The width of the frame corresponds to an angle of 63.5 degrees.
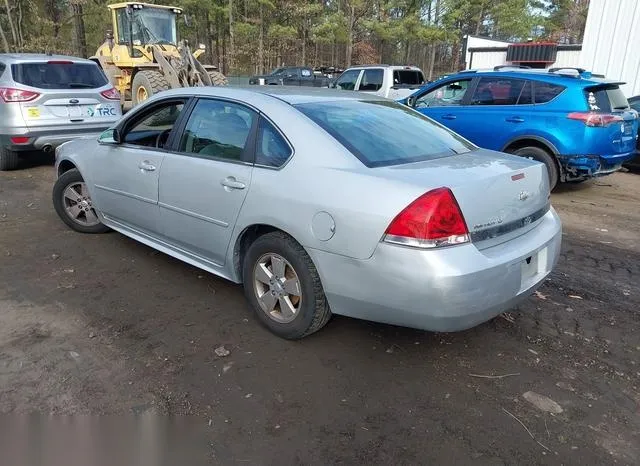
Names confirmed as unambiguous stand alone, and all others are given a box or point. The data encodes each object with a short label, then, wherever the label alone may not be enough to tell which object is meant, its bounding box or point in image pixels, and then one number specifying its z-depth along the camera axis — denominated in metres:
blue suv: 7.01
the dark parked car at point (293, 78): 21.50
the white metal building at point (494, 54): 18.39
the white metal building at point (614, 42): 14.07
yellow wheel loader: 13.24
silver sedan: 2.68
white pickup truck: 12.69
